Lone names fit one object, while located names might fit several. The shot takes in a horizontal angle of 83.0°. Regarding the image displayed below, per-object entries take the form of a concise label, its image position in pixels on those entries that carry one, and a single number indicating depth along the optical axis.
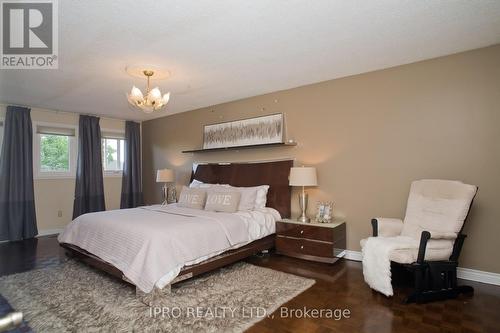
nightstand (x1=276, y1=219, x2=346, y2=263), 3.49
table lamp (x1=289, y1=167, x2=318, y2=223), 3.81
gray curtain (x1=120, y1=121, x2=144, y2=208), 6.52
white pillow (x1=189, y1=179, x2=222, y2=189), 4.89
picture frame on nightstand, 3.77
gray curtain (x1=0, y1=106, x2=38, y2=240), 4.88
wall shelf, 4.32
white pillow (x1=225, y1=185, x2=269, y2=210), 4.19
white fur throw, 2.59
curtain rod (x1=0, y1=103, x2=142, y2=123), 5.10
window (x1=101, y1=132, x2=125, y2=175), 6.39
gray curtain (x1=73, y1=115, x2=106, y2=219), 5.76
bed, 2.58
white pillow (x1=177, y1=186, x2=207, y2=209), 4.23
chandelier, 3.15
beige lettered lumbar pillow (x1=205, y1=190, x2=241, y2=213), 3.90
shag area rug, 2.13
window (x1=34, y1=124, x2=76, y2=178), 5.45
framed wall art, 4.52
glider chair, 2.55
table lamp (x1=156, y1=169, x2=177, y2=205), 5.72
